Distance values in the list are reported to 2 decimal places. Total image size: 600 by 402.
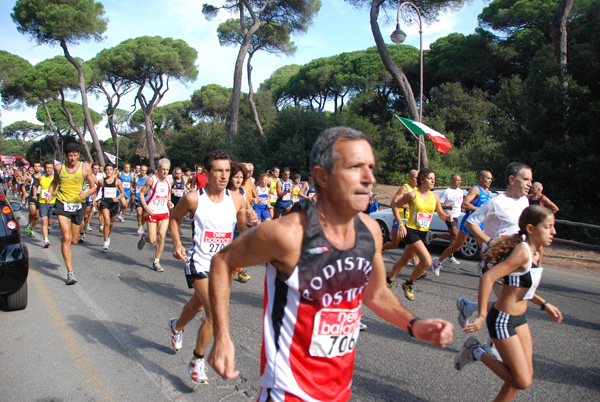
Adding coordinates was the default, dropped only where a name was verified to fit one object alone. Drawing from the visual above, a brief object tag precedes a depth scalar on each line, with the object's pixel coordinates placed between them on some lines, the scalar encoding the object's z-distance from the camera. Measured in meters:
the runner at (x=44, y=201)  9.93
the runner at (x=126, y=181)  14.77
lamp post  14.50
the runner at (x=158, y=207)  7.86
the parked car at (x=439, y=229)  9.41
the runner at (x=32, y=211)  11.49
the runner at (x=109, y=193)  10.40
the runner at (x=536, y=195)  8.80
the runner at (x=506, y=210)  4.37
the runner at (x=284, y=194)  11.54
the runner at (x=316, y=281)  1.71
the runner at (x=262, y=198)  10.48
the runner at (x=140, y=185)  12.05
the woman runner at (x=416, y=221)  6.06
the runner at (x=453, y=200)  9.30
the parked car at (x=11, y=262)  4.79
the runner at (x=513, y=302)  2.82
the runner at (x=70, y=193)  6.43
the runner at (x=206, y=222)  3.72
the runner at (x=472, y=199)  6.40
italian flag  12.73
